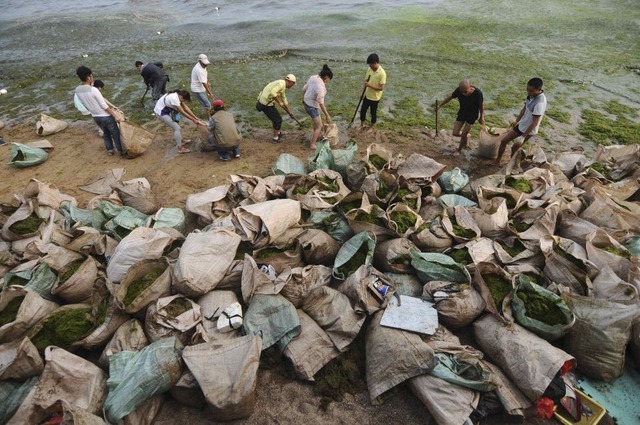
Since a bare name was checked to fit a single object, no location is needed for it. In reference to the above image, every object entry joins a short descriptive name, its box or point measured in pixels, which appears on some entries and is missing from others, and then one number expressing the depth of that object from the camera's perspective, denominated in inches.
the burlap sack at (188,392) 100.0
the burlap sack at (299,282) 122.4
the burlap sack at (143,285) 114.3
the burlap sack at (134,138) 231.9
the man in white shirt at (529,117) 188.9
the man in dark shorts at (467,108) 216.5
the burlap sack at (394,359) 103.5
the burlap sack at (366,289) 118.0
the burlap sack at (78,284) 123.2
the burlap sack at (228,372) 95.4
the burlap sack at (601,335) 107.3
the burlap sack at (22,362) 99.0
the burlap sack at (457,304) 116.1
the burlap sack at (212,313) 110.3
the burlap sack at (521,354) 99.5
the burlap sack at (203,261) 121.0
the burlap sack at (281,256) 134.8
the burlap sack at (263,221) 139.1
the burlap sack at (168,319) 110.7
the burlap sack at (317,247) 139.3
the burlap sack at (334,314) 115.3
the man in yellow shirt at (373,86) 242.4
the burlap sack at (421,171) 170.4
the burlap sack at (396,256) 134.6
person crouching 221.5
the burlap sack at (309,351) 110.1
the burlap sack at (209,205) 165.2
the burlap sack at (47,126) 274.5
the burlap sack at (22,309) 109.0
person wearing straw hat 235.6
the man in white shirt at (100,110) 213.3
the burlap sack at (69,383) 96.0
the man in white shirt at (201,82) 266.5
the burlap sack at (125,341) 108.3
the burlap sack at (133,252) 129.5
